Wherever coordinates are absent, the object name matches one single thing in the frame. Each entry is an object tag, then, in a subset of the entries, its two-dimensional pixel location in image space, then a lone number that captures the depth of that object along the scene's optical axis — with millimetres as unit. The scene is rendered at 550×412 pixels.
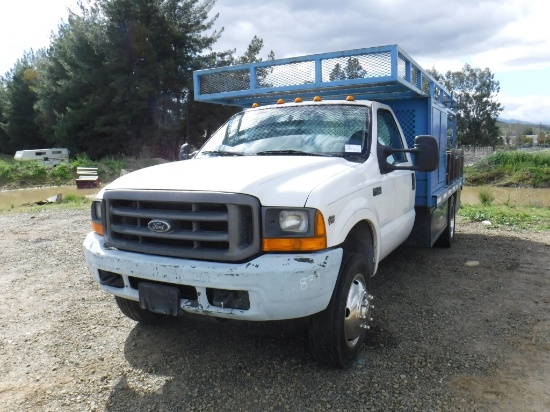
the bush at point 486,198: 13862
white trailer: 30281
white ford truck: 2826
